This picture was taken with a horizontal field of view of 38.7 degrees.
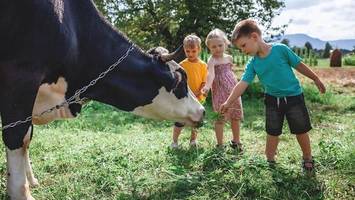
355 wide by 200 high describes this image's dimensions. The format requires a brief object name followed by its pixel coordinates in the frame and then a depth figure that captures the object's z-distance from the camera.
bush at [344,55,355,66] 25.22
